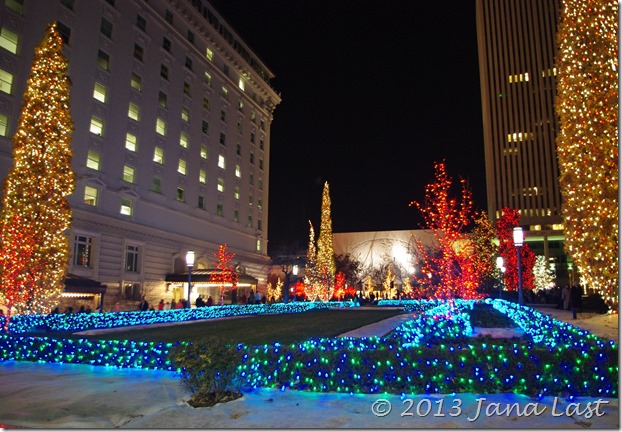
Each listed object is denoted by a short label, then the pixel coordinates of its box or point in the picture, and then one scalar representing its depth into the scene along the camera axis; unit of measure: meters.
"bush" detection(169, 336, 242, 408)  7.51
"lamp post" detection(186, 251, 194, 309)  24.19
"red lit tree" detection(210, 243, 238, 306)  38.94
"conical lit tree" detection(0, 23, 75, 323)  17.11
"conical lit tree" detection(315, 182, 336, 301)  53.00
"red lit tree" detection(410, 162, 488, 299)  22.73
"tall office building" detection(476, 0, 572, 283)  102.50
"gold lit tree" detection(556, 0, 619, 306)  11.93
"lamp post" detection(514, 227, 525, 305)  18.02
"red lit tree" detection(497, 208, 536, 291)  55.53
